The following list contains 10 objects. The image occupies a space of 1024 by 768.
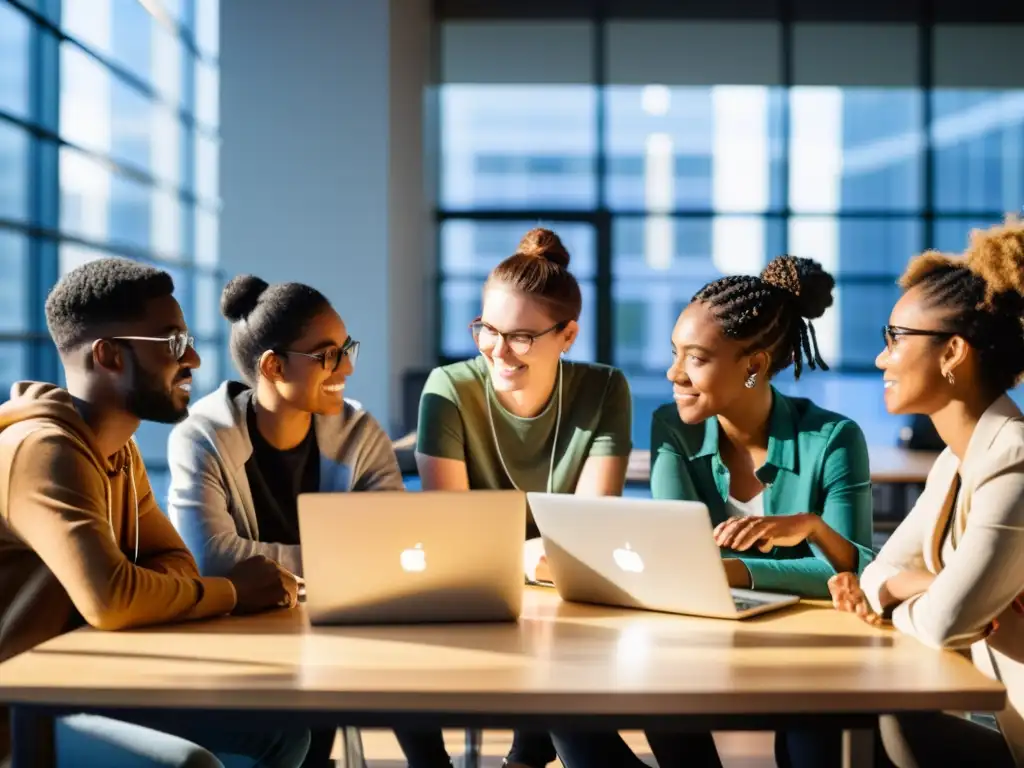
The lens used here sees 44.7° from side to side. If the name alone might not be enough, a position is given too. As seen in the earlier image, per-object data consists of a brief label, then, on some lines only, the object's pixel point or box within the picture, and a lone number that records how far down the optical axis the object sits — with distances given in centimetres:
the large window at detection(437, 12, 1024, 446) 889
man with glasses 177
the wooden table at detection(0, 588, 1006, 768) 148
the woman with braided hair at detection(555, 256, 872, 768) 226
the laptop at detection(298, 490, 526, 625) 179
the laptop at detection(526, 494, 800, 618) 185
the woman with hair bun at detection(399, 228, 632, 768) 253
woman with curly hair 171
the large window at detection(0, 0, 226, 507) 604
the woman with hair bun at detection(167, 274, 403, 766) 224
